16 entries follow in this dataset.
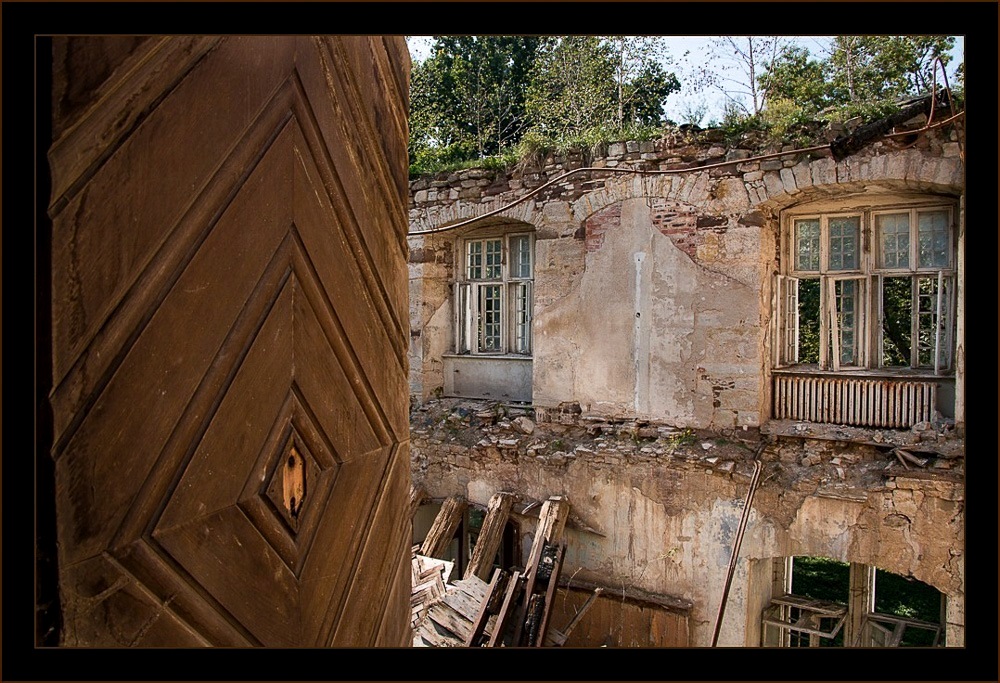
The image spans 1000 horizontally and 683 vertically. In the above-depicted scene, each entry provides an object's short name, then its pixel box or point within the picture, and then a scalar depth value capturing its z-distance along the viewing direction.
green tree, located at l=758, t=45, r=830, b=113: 14.00
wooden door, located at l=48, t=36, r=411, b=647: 0.89
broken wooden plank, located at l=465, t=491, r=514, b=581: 7.20
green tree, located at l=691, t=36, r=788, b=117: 13.74
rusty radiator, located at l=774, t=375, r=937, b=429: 6.75
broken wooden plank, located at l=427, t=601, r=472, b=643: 6.10
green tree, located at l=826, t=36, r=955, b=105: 12.93
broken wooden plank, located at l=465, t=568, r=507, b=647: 6.07
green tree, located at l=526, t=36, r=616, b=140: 14.99
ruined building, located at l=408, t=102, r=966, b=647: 6.54
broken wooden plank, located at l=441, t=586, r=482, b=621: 6.36
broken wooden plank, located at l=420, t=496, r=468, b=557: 7.64
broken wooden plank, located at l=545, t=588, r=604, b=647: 6.94
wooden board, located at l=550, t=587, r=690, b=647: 7.05
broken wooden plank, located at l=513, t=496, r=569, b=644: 6.70
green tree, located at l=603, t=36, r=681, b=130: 15.11
